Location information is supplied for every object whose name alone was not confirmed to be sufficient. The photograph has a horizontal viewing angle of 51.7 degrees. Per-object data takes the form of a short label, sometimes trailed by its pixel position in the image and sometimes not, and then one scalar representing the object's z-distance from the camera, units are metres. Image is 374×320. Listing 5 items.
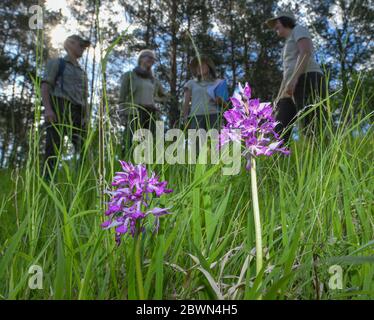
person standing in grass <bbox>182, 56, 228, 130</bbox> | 4.48
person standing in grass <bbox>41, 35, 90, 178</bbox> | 3.72
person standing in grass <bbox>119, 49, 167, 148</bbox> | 4.86
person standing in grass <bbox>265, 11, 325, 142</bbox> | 3.44
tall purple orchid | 0.88
